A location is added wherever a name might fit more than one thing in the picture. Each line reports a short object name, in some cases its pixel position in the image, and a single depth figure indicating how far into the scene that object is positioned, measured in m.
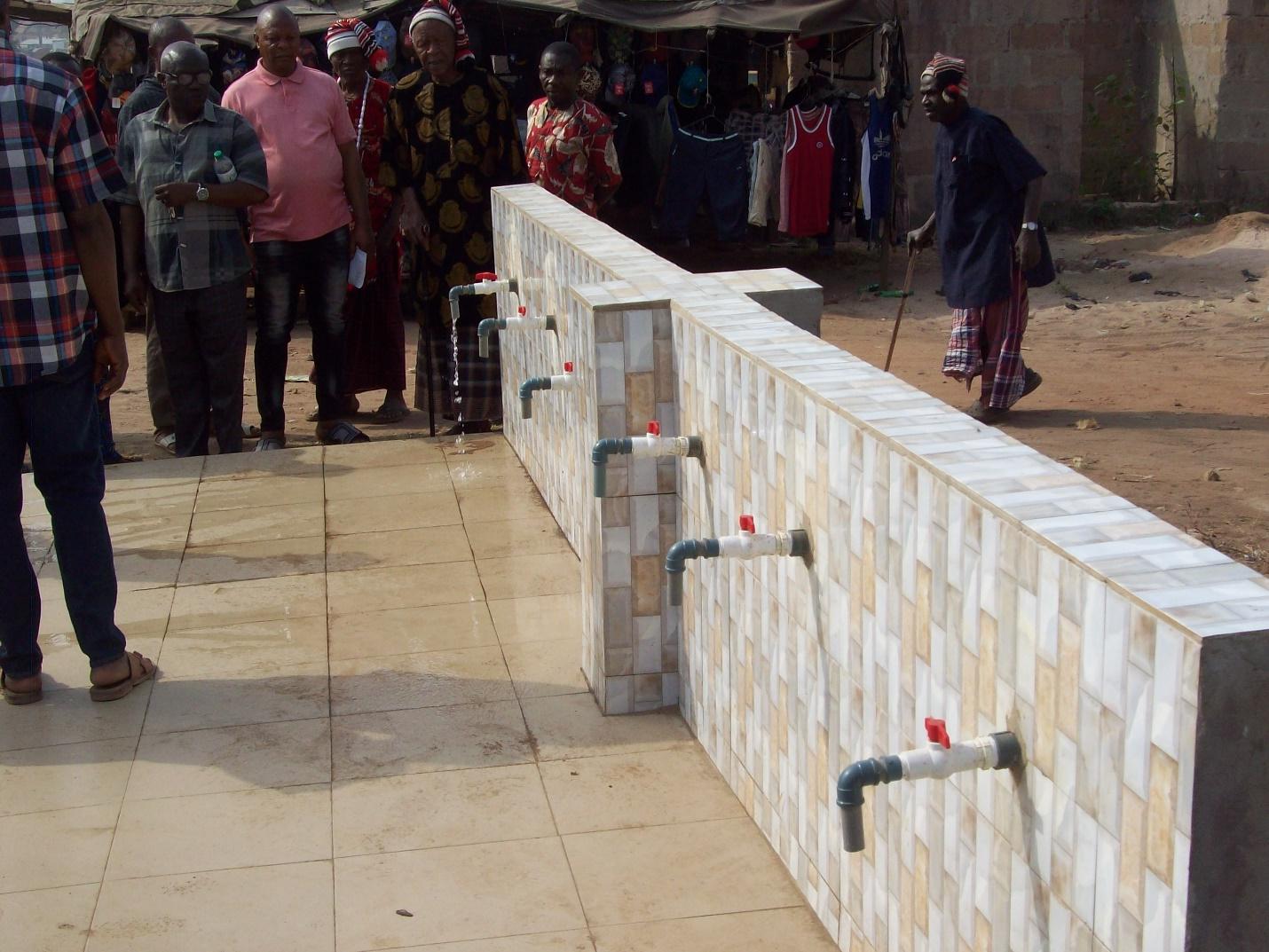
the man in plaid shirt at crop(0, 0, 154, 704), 3.48
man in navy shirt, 7.36
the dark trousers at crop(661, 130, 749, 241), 11.78
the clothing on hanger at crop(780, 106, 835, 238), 11.60
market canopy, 10.60
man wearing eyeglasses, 6.05
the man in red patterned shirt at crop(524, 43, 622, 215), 6.77
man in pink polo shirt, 6.44
